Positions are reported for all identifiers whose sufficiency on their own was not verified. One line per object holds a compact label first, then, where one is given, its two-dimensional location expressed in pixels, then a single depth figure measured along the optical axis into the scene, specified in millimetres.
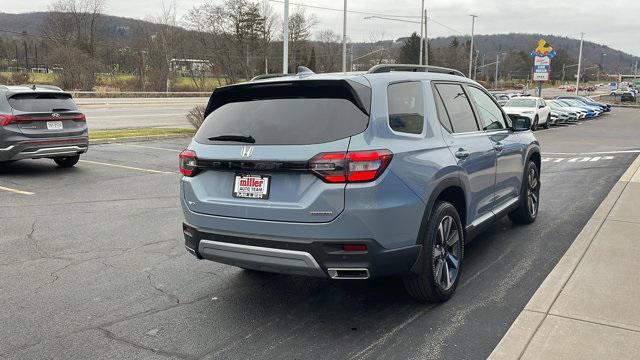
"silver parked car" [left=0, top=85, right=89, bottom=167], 9992
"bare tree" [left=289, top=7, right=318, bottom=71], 68625
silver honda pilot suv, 3631
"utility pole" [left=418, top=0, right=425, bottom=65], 46531
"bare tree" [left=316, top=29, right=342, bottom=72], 80688
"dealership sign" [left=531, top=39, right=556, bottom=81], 52438
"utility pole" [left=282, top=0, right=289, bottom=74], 22109
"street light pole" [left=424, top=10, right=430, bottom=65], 53341
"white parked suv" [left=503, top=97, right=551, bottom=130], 25781
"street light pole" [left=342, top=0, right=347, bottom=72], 30244
